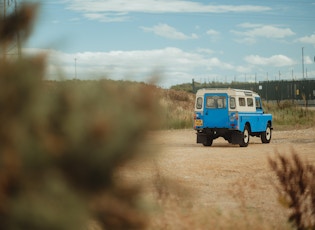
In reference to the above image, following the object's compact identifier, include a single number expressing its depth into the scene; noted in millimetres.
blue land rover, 24188
